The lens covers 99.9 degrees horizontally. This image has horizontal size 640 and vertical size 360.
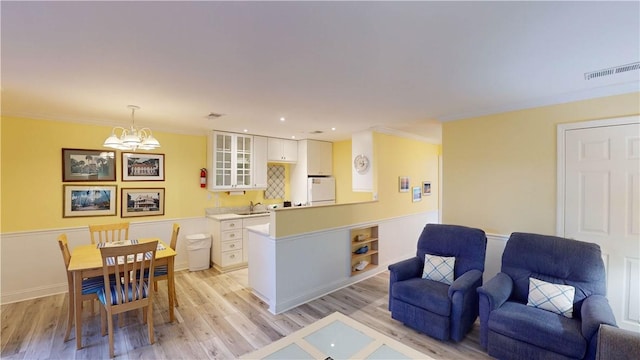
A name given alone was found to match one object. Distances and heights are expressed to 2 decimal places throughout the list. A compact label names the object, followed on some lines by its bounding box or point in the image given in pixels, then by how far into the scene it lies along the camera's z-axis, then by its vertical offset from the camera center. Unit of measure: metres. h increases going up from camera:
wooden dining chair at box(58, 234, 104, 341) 2.61 -1.07
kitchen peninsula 3.27 -0.97
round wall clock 4.60 +0.27
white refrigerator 5.54 -0.24
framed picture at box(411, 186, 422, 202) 5.29 -0.28
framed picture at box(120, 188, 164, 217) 4.22 -0.37
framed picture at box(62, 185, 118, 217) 3.81 -0.31
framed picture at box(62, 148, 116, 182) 3.79 +0.21
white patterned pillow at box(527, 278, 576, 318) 2.28 -1.03
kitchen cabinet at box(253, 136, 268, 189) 5.21 +0.34
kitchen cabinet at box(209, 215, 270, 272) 4.57 -1.11
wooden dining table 2.49 -0.87
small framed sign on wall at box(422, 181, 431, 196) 5.55 -0.18
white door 2.53 -0.21
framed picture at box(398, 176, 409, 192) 4.94 -0.08
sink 5.37 -0.67
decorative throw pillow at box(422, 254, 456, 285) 2.93 -1.00
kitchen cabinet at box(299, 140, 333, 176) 5.62 +0.48
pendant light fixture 2.93 +0.41
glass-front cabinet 4.77 +0.34
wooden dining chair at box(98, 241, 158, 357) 2.41 -1.05
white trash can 4.58 -1.23
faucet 5.50 -0.55
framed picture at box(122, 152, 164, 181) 4.25 +0.20
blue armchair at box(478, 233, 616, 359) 2.01 -1.04
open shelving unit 4.29 -1.08
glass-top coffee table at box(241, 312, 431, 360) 1.79 -1.18
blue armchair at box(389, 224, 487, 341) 2.55 -1.11
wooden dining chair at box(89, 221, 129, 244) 3.49 -0.72
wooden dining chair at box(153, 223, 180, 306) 3.11 -1.08
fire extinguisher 4.90 +0.04
